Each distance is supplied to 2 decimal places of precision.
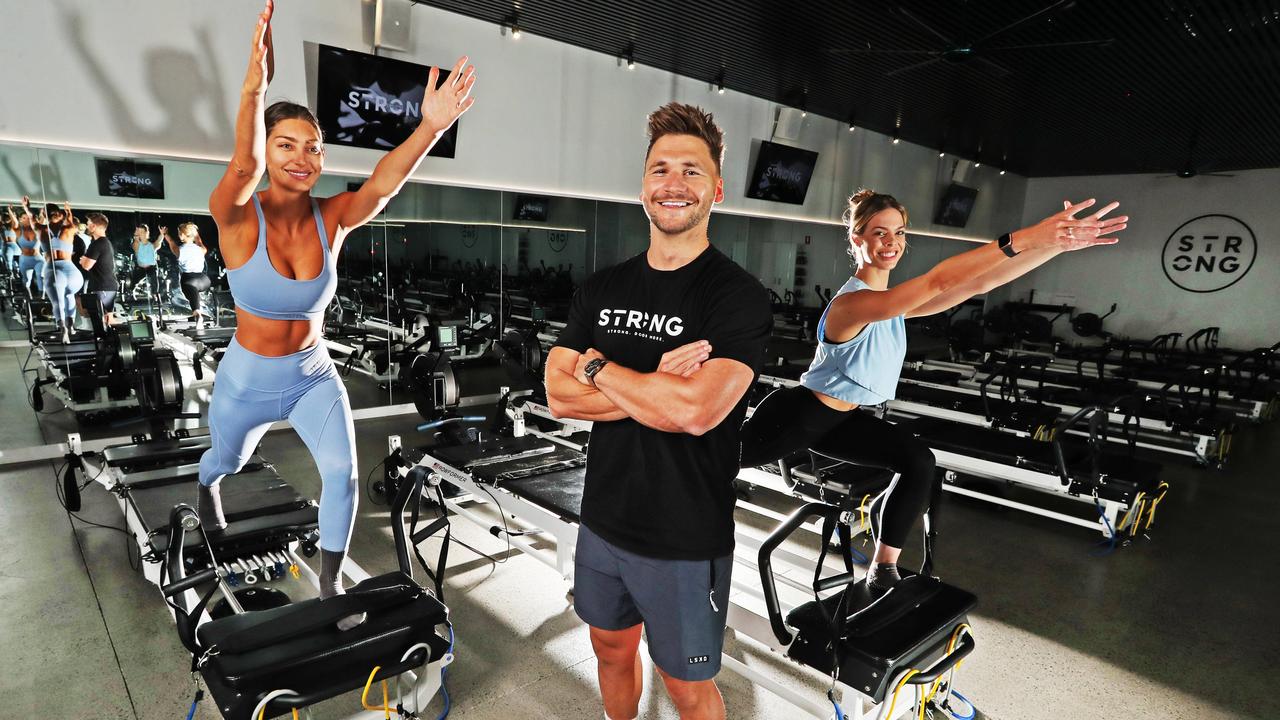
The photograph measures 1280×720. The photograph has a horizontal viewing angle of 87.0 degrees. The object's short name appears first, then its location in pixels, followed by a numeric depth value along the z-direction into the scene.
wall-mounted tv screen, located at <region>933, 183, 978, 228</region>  11.00
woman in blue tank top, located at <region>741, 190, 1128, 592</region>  2.28
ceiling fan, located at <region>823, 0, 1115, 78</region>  4.45
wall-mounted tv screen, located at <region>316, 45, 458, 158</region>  5.11
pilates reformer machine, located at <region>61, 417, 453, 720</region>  1.81
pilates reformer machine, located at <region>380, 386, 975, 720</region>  2.05
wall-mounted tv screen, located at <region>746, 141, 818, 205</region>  8.26
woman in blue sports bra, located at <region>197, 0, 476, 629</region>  1.93
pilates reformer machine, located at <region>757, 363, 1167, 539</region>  4.07
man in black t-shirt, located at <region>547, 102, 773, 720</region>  1.48
